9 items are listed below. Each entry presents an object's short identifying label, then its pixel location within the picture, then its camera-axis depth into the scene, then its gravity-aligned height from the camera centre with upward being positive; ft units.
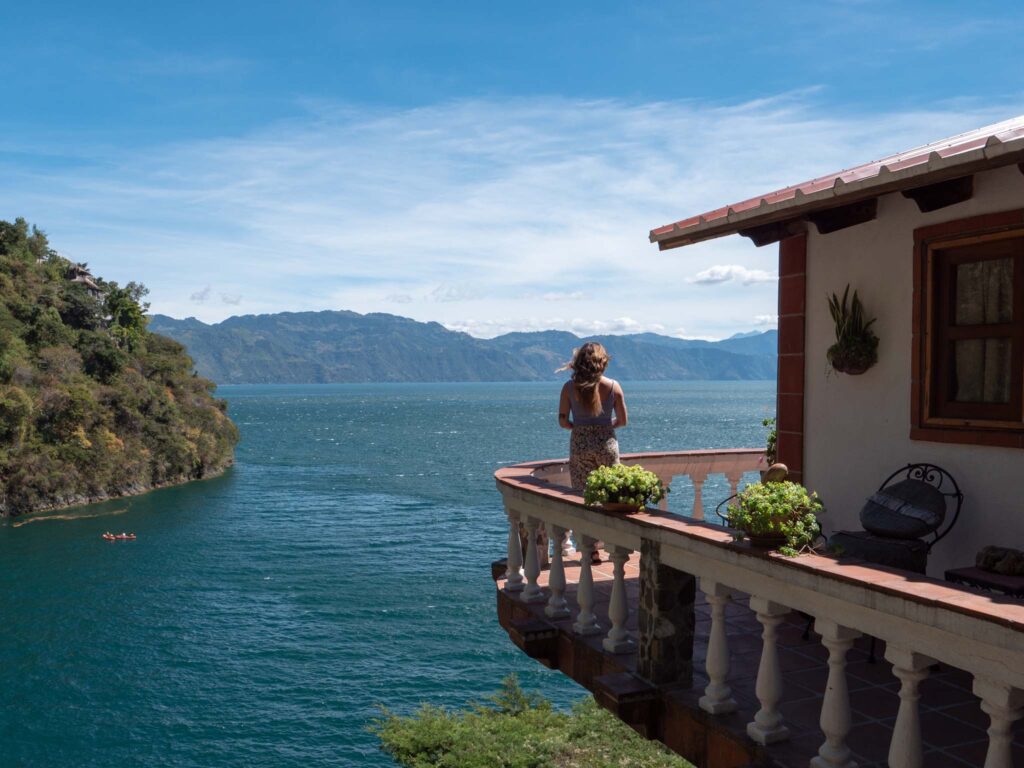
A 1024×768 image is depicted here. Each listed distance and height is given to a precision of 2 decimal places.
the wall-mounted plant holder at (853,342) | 19.48 +1.07
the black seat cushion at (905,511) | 17.30 -2.65
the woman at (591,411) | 23.08 -0.76
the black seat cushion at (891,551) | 17.28 -3.46
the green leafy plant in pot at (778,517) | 13.75 -2.21
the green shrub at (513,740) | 77.36 -34.49
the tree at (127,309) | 237.66 +20.29
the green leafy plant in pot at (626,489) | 18.22 -2.32
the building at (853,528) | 11.85 -2.83
